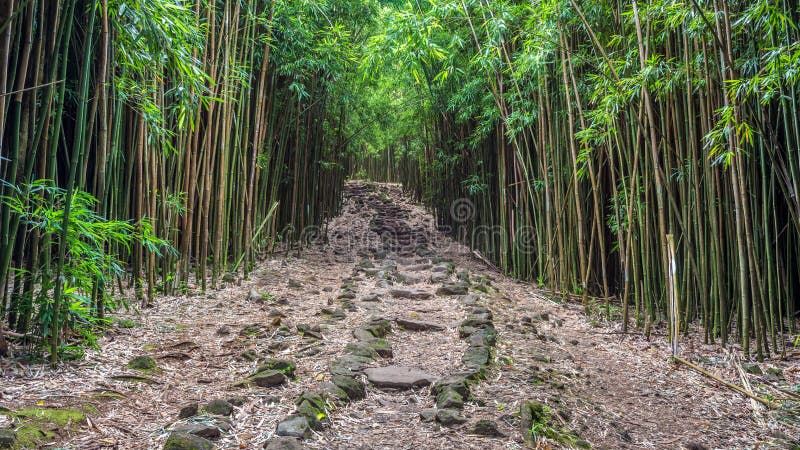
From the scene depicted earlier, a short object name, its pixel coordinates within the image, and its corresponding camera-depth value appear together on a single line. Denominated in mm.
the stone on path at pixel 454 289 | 4117
